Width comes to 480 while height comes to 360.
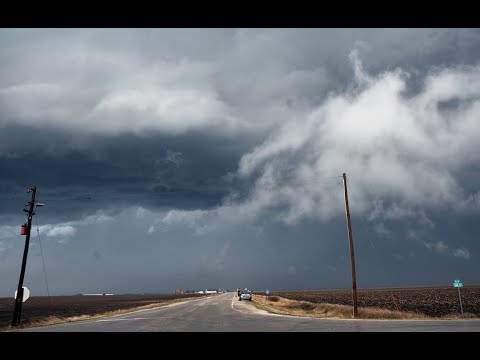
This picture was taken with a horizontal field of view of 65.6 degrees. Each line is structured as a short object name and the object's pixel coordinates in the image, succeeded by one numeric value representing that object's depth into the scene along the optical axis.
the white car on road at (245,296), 65.89
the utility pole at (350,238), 26.06
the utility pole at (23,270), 24.23
